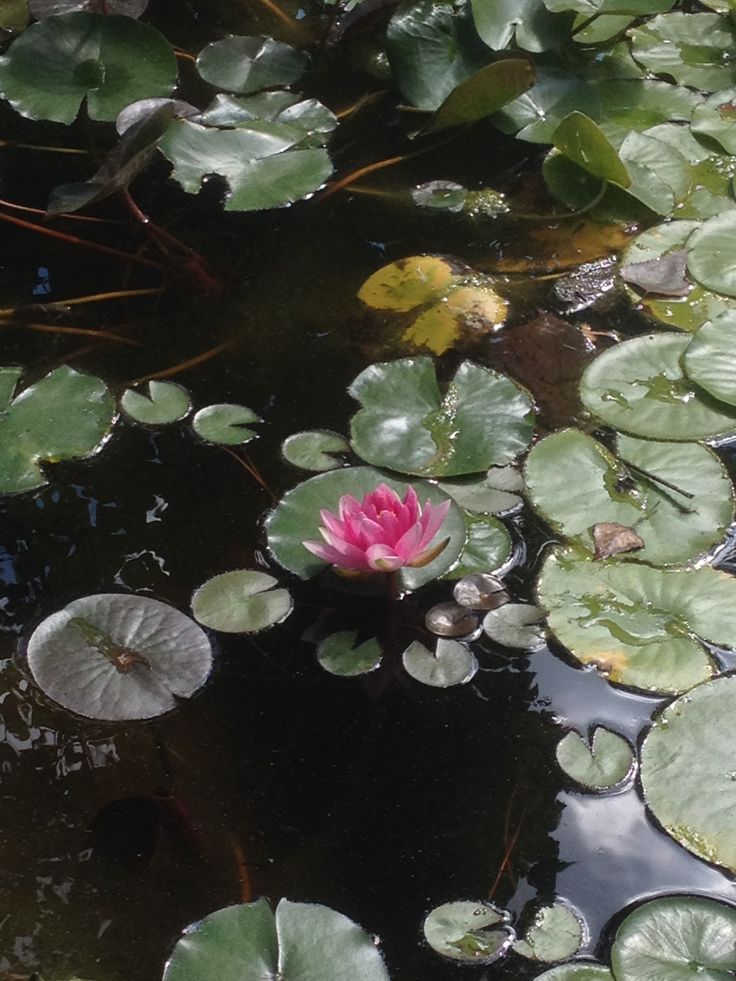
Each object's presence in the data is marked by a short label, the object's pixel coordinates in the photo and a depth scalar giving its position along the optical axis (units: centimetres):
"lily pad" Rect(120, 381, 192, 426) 208
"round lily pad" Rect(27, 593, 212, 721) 161
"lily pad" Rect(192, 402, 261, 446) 203
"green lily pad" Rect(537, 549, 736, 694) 159
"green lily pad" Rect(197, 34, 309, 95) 290
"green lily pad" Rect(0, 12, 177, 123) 273
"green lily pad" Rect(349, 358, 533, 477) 190
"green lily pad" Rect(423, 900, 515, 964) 133
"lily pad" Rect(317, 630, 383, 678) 166
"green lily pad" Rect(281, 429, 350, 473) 196
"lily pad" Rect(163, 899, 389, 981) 128
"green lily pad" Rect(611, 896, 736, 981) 125
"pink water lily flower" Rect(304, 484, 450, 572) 160
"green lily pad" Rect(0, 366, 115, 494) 197
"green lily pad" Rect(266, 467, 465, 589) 173
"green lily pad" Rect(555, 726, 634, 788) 149
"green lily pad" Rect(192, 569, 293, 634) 172
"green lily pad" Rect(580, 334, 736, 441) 195
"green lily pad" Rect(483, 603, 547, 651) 167
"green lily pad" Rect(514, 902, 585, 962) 131
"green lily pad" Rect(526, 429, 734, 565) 177
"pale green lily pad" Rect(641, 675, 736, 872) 139
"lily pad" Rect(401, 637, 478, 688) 164
